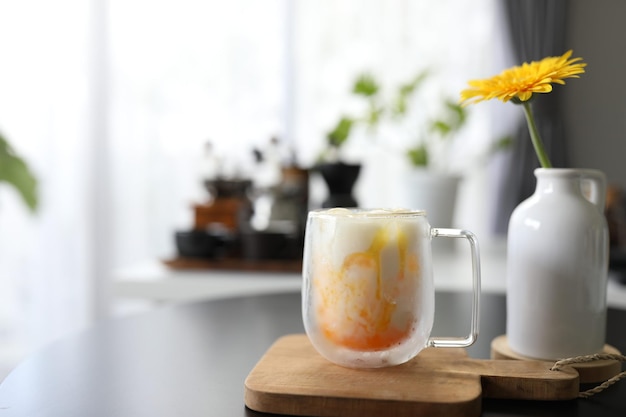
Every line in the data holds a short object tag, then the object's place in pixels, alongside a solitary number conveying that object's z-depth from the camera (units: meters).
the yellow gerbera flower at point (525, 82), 0.64
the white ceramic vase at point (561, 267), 0.67
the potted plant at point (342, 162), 2.11
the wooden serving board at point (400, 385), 0.55
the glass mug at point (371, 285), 0.61
